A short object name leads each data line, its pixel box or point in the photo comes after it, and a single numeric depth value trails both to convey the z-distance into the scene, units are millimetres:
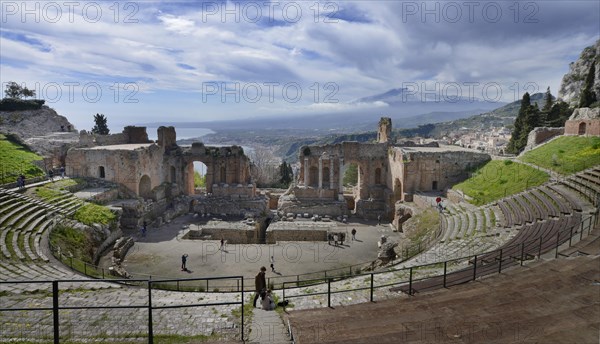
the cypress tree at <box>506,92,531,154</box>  40438
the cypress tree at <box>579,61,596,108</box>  39500
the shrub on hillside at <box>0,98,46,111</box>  41938
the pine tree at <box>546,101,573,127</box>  40125
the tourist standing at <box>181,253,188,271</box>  19344
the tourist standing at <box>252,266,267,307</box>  10156
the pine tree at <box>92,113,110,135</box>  49156
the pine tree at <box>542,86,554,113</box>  44244
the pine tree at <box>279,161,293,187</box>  51488
